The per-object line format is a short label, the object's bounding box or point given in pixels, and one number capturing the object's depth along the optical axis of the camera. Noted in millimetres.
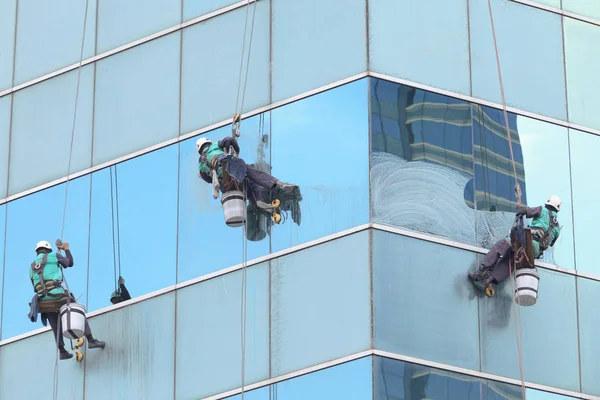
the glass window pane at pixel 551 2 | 34541
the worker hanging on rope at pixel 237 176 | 32062
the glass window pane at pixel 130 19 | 35125
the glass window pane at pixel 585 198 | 33312
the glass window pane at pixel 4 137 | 36375
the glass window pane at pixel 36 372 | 33844
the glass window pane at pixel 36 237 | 34562
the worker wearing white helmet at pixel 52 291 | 33531
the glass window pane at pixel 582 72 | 34250
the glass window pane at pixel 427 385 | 30438
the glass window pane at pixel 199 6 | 34406
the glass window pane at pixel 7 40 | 37156
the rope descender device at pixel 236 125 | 32809
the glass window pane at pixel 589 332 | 32438
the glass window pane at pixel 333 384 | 30391
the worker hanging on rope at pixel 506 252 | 31828
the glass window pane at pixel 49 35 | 36281
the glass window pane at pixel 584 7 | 34906
